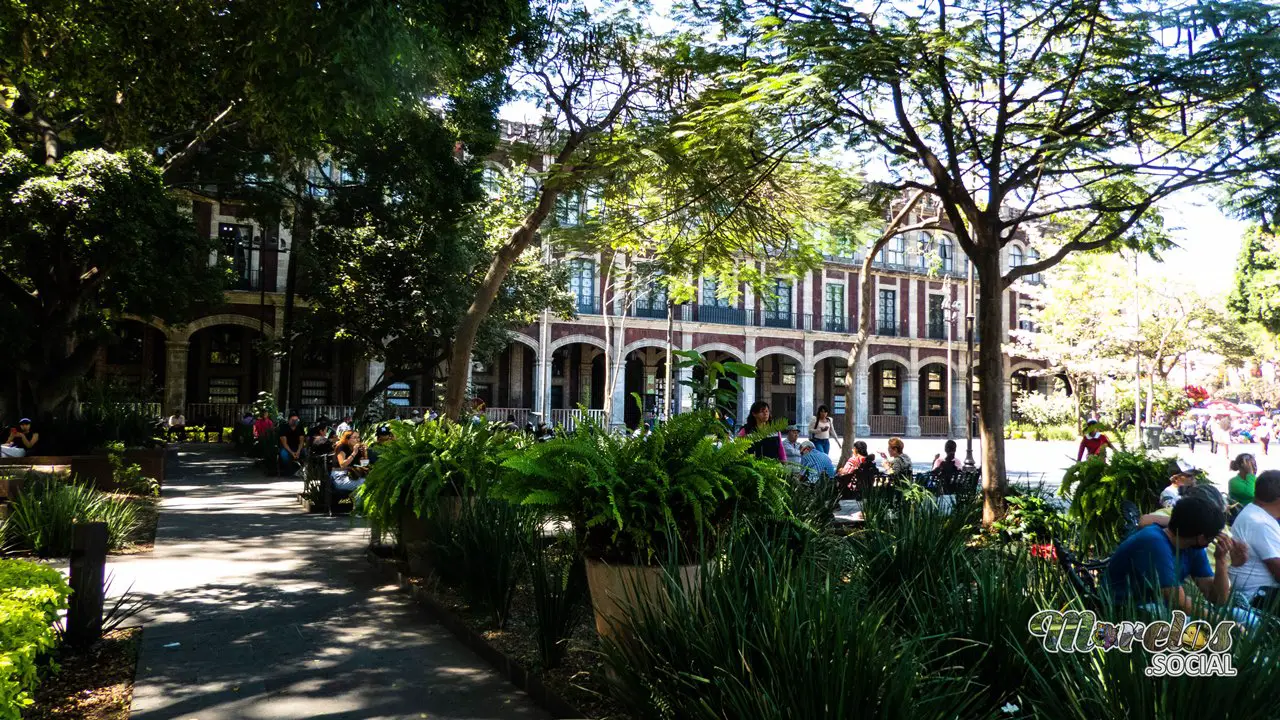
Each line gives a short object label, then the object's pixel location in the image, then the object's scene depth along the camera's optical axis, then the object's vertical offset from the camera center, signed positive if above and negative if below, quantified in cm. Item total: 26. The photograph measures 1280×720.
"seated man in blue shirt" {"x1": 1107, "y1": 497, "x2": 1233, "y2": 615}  413 -73
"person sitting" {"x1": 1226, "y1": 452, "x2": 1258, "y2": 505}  818 -69
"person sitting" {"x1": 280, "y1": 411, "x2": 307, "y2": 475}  1700 -93
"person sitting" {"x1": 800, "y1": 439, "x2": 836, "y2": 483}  1035 -65
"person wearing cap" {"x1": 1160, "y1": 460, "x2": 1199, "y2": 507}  715 -64
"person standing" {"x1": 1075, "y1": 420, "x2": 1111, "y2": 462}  1256 -48
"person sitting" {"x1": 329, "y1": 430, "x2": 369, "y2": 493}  1148 -80
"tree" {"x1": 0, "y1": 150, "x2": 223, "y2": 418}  1196 +209
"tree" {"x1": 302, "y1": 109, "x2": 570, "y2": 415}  2094 +329
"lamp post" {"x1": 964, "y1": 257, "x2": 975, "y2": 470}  2057 +6
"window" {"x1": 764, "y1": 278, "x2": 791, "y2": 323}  4022 +431
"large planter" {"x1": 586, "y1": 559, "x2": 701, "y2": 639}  405 -86
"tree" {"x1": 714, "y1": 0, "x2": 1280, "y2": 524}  699 +279
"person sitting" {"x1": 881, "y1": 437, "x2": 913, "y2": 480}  1166 -75
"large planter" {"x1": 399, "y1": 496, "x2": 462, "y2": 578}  679 -109
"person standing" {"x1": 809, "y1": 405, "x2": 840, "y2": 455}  1298 -40
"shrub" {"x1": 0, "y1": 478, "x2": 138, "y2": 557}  797 -110
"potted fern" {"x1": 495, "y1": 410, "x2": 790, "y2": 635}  413 -44
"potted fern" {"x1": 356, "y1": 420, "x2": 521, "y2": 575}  685 -59
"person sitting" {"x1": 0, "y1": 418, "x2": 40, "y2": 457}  1294 -58
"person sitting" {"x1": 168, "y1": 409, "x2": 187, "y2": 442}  2675 -80
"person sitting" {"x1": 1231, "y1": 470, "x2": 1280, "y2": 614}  488 -76
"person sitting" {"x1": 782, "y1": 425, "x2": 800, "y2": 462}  1020 -47
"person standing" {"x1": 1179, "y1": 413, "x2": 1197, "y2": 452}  3096 -89
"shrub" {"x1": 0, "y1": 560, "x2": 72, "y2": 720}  311 -94
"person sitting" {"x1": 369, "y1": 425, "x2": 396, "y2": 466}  758 -49
